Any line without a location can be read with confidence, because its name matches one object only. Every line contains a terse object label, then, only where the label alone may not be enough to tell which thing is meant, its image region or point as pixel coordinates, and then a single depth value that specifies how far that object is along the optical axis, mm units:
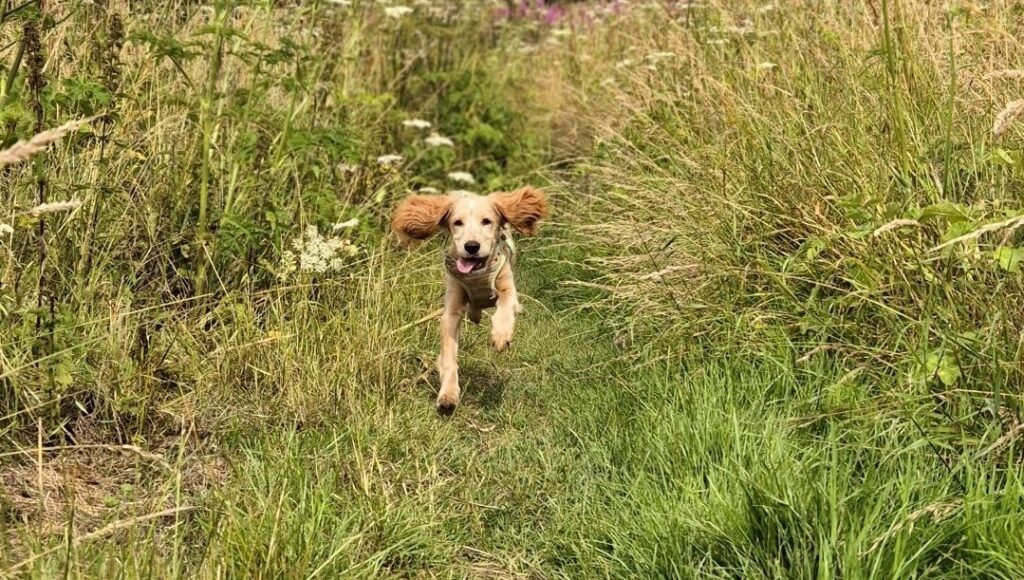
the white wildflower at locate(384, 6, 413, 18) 6359
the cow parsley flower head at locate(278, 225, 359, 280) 3777
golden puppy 3873
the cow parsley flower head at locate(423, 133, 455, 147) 6152
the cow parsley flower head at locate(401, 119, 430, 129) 6098
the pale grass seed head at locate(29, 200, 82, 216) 1669
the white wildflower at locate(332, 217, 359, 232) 4068
